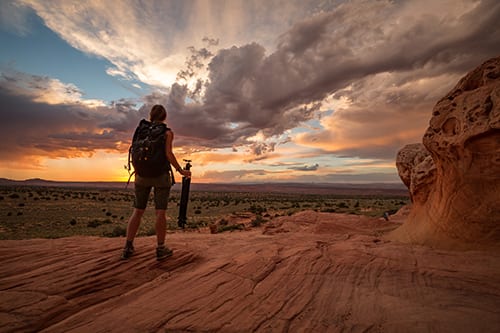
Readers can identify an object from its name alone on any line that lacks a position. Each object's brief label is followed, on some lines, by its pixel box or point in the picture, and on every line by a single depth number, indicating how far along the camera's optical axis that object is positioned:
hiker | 4.25
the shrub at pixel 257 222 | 14.39
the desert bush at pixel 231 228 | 12.85
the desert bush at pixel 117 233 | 12.85
